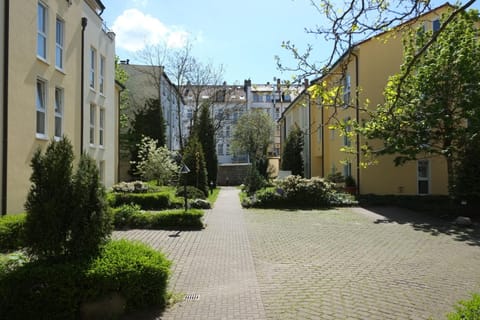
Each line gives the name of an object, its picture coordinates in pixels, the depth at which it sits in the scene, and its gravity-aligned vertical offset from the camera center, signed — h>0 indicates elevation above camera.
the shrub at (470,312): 3.54 -1.25
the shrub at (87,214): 5.59 -0.62
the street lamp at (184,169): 15.69 -0.05
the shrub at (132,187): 19.70 -0.90
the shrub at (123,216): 13.79 -1.61
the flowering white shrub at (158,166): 24.36 +0.12
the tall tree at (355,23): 4.86 +1.72
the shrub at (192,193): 21.47 -1.30
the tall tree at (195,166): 24.44 +0.12
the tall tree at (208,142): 32.97 +2.10
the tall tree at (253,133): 54.69 +4.61
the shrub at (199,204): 19.84 -1.71
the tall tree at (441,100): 16.22 +2.71
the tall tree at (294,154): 34.84 +1.18
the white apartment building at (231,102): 44.12 +7.98
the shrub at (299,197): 21.11 -1.49
